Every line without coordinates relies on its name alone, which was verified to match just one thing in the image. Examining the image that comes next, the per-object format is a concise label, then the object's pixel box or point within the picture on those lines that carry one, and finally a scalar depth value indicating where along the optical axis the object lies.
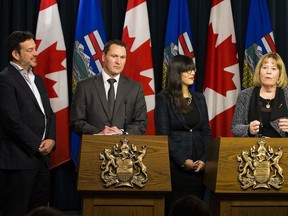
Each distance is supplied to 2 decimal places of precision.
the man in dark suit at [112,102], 8.57
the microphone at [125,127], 7.96
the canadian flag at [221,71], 12.22
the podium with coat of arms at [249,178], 7.29
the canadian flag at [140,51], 11.85
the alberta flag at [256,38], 12.25
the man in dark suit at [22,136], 8.50
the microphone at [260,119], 8.10
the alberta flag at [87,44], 11.70
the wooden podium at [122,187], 7.31
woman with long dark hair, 8.78
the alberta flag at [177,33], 12.20
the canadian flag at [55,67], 11.61
